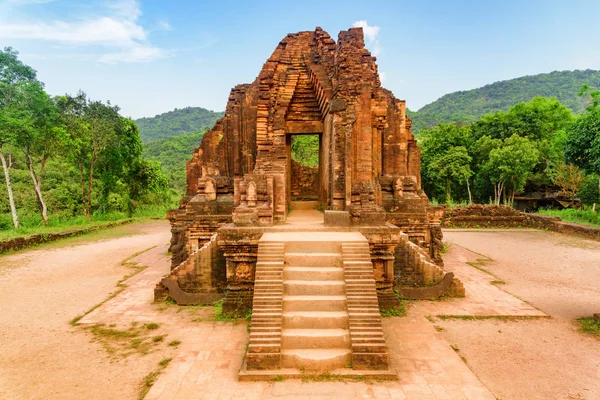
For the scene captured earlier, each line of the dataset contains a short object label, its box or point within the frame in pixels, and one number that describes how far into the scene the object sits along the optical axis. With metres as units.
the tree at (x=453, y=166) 27.41
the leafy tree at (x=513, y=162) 24.30
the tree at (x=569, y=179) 22.86
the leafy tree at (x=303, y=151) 29.81
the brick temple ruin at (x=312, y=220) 4.77
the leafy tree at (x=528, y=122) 30.92
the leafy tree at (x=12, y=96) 15.29
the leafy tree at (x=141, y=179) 26.83
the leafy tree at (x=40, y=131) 16.14
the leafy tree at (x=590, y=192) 20.33
